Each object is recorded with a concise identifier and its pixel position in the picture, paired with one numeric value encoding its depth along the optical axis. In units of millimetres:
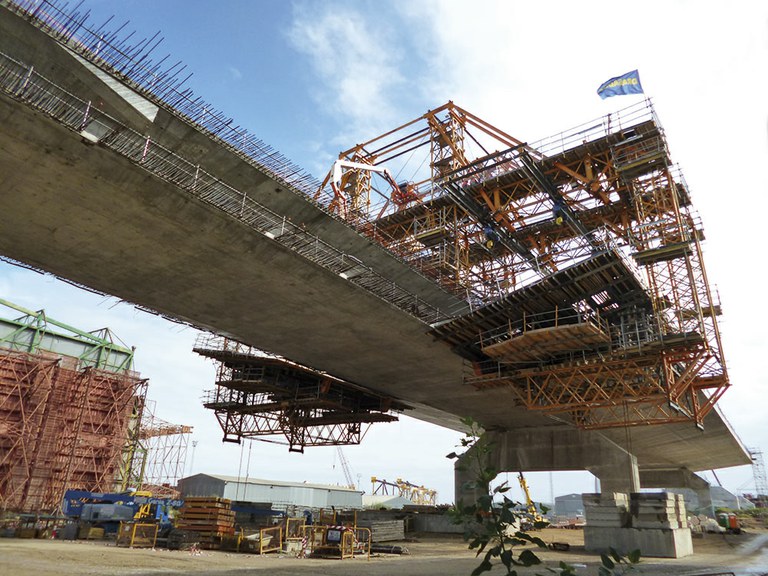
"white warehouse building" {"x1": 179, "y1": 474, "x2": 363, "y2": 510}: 71438
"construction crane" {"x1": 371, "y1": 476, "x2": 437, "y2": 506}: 112812
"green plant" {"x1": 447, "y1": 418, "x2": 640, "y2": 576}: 3100
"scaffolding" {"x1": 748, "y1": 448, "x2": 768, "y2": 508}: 107781
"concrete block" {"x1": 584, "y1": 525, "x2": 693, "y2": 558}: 25516
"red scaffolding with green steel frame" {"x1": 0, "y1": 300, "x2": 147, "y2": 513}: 41781
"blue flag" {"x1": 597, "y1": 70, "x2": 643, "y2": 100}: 26062
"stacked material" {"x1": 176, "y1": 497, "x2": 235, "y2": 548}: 25453
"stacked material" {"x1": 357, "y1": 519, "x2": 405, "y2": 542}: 31147
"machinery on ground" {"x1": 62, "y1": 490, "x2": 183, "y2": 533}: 29344
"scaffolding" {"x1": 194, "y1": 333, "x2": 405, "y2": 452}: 36622
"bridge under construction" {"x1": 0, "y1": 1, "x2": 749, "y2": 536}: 17125
